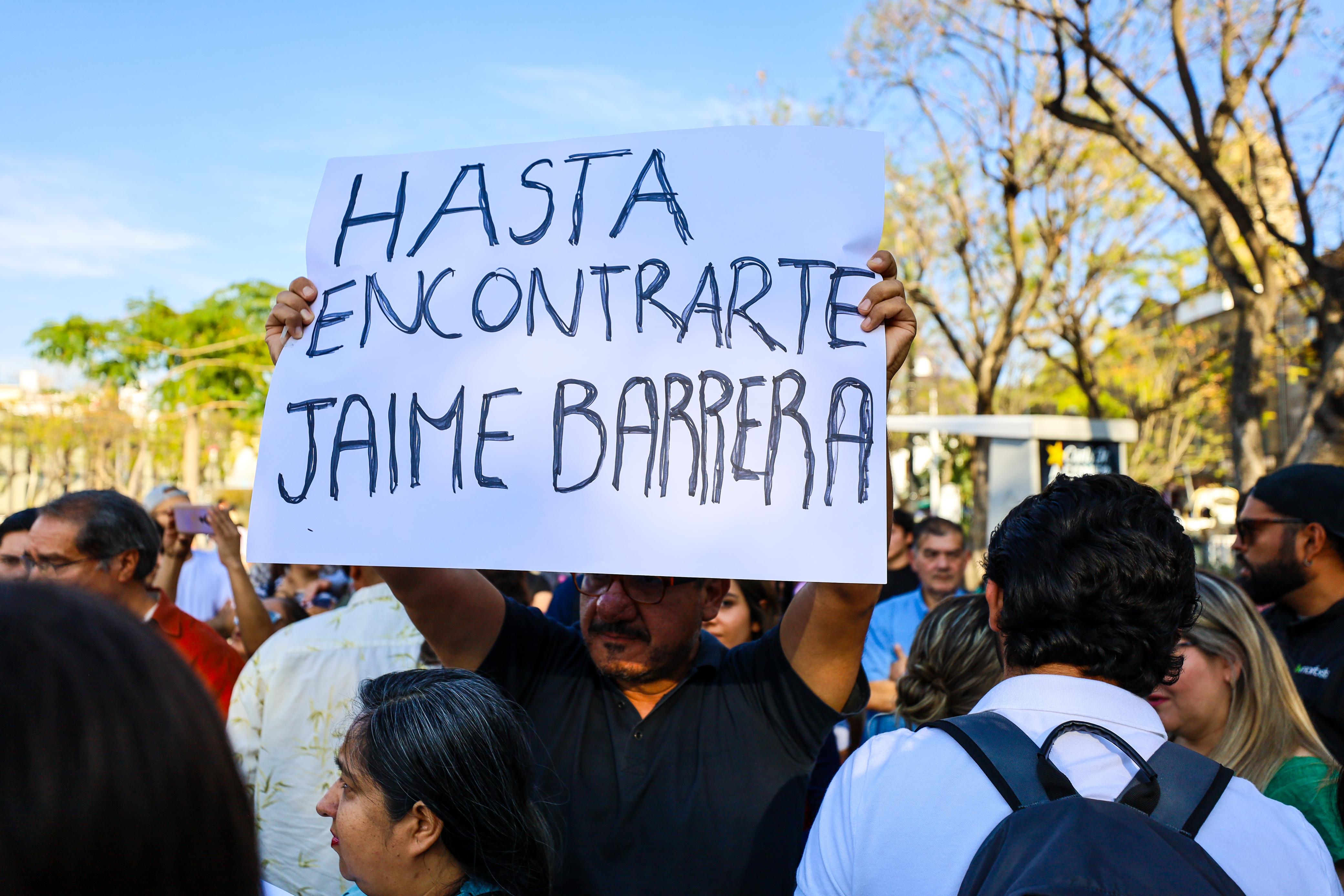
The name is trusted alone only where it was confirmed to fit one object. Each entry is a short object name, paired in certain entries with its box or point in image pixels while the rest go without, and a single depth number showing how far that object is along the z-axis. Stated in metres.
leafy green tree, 26.39
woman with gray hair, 1.76
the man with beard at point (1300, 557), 3.47
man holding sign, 1.92
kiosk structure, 11.41
